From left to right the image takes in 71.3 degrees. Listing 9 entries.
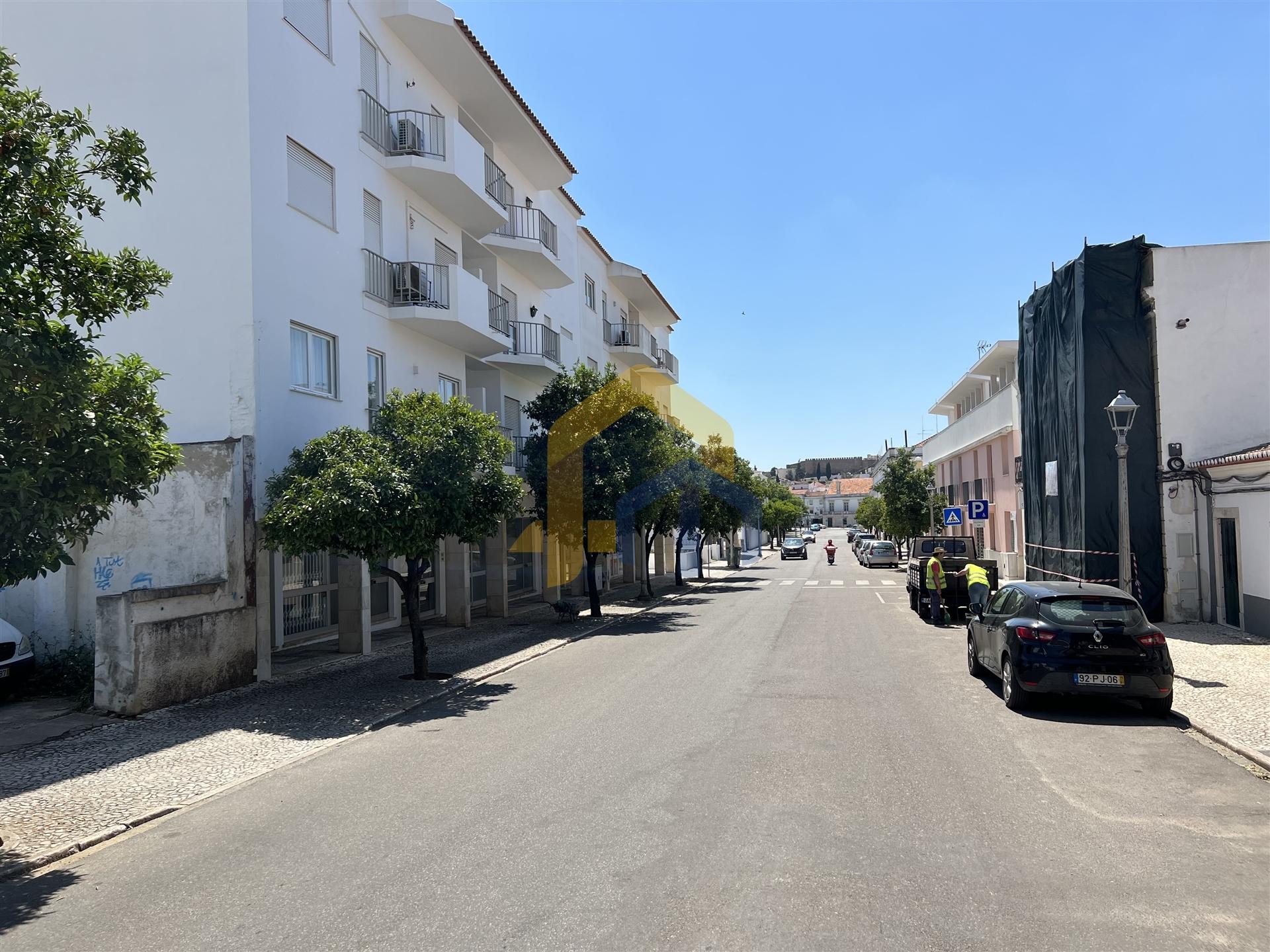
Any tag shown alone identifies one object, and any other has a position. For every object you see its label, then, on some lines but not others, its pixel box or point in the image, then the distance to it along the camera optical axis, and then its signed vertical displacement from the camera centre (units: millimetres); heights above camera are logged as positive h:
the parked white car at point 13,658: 11562 -1736
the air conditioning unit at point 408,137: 18359 +7934
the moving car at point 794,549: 62250 -2874
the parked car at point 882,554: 48625 -2640
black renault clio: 9570 -1625
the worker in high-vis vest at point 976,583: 17141 -1539
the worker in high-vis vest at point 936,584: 19375 -1752
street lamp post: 12852 +655
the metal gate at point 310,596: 16344 -1452
